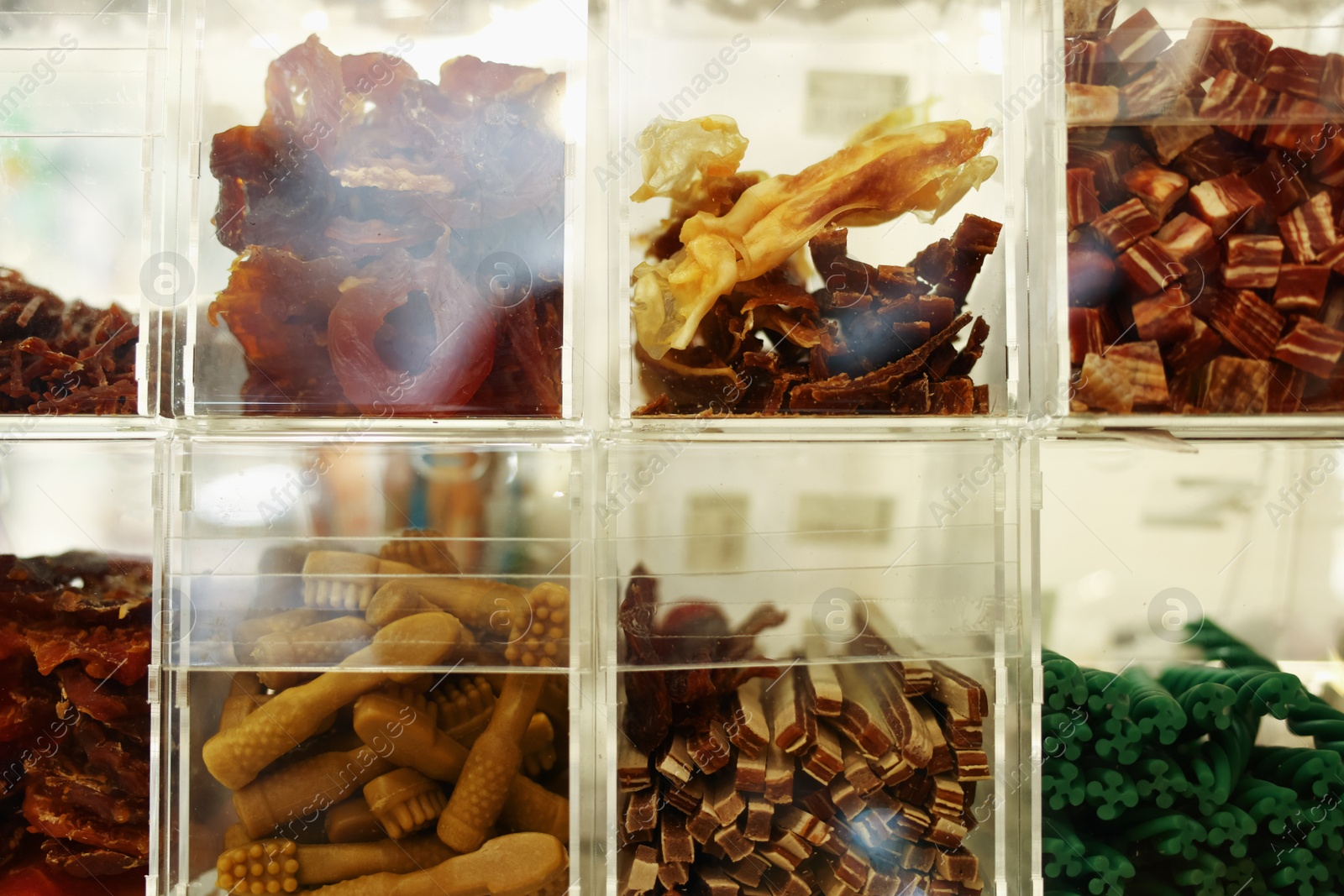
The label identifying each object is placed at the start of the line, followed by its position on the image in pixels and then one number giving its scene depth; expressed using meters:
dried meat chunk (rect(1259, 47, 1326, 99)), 0.67
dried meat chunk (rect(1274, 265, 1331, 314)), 0.66
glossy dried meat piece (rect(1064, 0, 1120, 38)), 0.68
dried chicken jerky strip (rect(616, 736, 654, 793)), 0.67
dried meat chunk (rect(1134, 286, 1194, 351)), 0.66
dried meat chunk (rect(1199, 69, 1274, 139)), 0.67
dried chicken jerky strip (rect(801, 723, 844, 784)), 0.67
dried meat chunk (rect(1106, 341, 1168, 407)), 0.66
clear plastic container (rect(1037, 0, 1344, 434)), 0.66
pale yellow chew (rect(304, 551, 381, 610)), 0.67
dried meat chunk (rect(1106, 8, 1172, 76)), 0.67
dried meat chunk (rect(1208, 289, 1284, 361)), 0.66
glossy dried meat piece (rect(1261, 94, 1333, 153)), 0.67
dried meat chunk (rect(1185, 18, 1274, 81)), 0.67
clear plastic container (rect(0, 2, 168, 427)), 0.68
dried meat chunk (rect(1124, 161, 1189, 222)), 0.66
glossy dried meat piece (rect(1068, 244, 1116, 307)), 0.67
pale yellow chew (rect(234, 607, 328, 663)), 0.67
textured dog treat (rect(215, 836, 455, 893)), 0.68
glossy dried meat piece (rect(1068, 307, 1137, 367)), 0.66
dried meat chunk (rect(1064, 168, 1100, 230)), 0.67
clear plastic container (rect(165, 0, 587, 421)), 0.67
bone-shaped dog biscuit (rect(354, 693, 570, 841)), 0.68
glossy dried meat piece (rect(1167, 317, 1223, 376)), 0.66
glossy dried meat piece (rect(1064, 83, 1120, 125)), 0.67
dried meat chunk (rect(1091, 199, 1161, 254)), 0.66
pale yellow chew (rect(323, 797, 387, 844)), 0.69
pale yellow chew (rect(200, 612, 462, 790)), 0.67
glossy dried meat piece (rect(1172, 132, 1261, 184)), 0.67
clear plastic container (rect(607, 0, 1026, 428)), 0.67
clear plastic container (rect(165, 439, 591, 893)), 0.67
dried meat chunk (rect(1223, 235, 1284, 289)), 0.66
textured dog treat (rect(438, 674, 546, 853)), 0.68
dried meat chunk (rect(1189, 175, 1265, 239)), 0.66
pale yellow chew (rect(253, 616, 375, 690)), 0.67
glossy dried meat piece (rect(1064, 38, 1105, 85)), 0.67
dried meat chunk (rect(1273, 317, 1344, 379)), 0.66
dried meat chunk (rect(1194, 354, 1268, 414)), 0.66
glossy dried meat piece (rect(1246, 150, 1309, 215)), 0.67
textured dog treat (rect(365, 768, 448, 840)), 0.68
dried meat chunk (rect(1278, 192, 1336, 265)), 0.66
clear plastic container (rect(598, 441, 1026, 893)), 0.67
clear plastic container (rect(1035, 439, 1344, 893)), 0.70
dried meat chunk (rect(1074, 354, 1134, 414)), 0.66
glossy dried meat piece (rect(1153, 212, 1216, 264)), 0.66
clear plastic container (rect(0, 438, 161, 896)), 0.69
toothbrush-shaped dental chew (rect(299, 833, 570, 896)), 0.67
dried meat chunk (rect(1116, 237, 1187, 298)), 0.66
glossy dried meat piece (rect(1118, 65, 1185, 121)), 0.67
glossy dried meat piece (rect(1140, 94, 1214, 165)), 0.67
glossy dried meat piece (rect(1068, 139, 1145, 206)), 0.67
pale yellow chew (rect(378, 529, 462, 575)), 0.68
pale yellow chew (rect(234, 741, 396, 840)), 0.68
